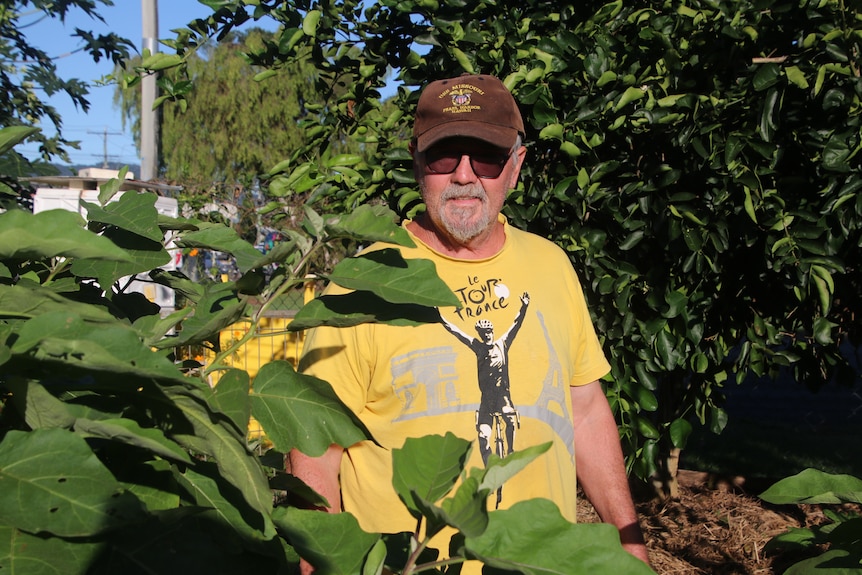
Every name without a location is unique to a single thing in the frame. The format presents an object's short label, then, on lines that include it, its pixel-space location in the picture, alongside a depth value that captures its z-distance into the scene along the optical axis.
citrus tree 2.70
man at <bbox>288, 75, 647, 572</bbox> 2.02
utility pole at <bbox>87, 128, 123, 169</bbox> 58.09
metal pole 12.16
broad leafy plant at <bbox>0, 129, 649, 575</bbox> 0.54
